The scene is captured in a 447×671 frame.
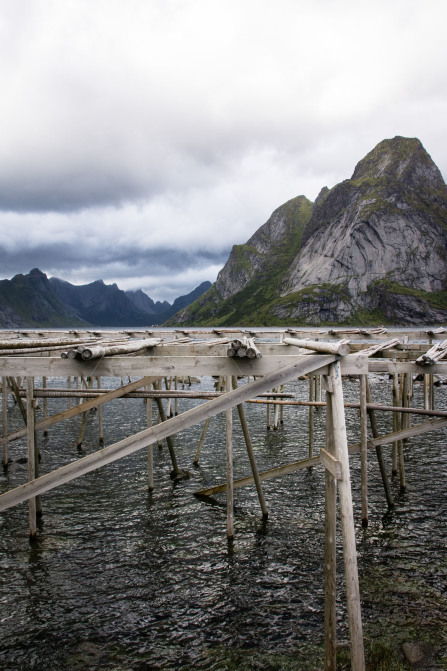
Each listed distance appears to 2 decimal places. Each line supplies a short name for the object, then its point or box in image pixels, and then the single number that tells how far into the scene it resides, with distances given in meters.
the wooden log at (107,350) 7.55
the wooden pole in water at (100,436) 21.95
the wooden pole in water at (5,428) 17.16
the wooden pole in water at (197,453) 19.07
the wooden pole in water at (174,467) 15.77
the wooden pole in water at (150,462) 14.87
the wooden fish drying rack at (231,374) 6.62
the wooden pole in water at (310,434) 18.42
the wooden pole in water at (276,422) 25.17
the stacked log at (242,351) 7.37
